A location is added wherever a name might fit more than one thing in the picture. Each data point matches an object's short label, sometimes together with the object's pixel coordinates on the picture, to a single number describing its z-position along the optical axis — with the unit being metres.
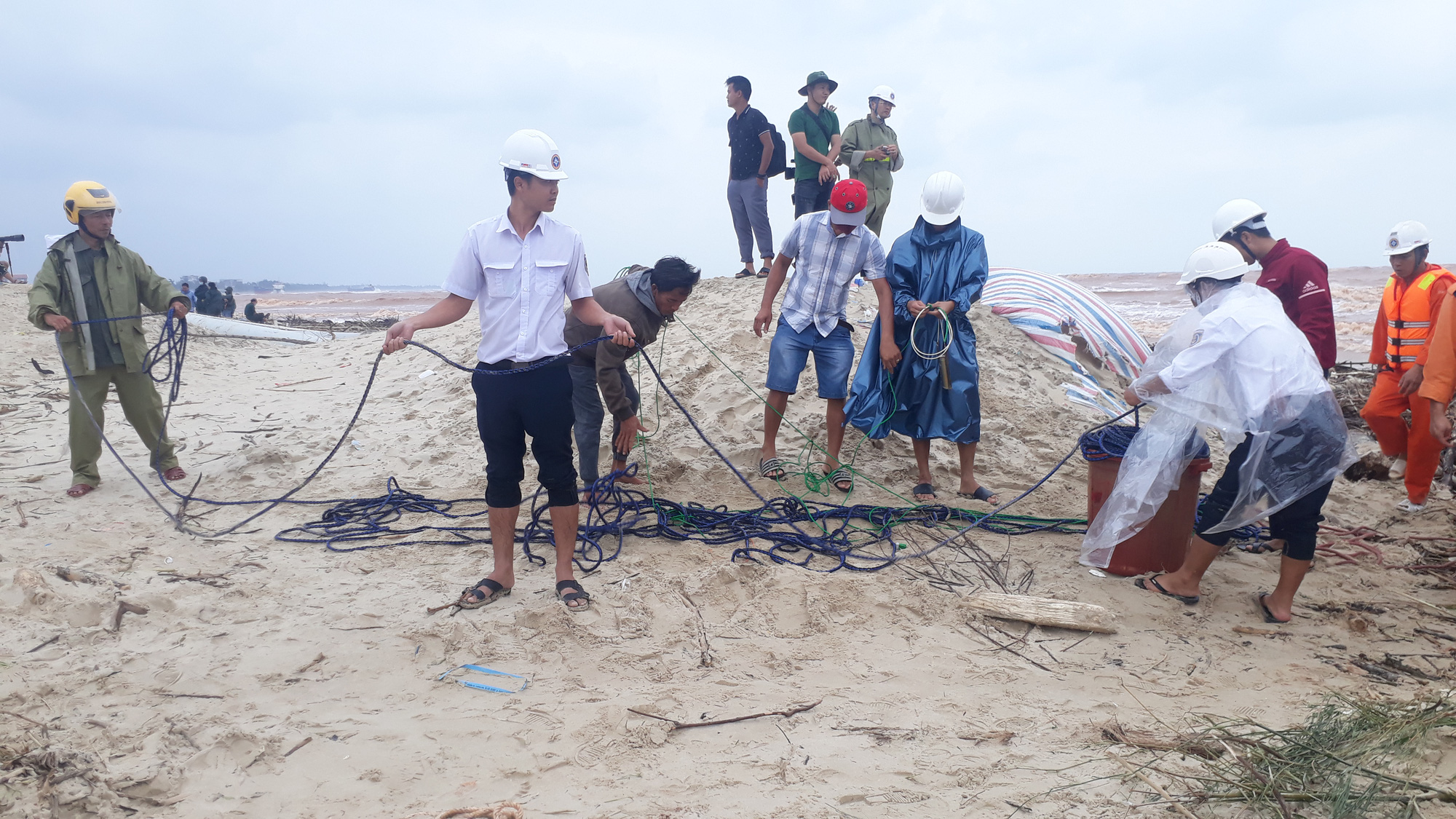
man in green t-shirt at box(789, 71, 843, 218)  6.36
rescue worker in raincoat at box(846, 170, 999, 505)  4.53
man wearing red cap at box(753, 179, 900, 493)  4.58
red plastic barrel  3.60
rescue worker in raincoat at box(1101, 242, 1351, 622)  3.08
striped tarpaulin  7.35
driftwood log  3.12
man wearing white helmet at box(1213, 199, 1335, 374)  4.14
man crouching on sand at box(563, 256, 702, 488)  3.88
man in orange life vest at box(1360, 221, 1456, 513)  4.55
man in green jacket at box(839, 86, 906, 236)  6.71
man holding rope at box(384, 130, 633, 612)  2.96
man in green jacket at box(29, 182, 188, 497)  4.59
